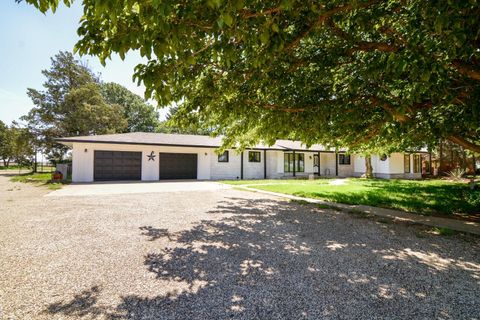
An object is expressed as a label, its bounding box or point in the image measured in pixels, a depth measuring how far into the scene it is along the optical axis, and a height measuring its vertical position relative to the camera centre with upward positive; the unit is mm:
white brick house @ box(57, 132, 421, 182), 17922 +513
